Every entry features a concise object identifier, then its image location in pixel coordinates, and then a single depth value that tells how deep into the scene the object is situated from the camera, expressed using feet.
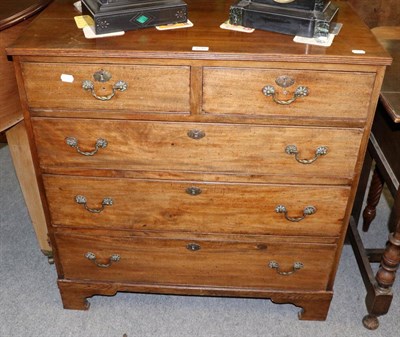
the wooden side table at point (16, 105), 5.47
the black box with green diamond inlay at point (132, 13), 5.07
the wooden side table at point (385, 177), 5.93
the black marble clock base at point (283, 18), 5.04
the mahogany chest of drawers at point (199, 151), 4.92
